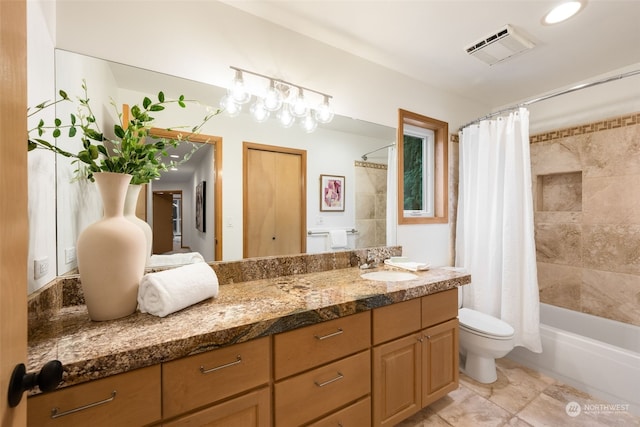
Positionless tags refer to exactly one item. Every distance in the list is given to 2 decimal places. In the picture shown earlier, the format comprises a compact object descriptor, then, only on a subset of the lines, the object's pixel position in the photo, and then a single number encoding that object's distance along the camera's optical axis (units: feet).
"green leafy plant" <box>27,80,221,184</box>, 3.07
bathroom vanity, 2.37
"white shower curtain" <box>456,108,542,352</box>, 6.67
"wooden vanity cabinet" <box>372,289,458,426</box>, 4.25
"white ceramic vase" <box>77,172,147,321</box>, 3.01
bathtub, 5.39
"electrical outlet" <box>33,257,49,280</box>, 2.93
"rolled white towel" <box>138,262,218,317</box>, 3.15
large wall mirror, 3.69
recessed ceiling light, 4.79
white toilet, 5.80
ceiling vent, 5.62
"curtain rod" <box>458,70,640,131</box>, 5.53
